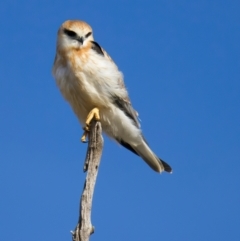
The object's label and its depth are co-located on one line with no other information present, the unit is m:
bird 11.59
